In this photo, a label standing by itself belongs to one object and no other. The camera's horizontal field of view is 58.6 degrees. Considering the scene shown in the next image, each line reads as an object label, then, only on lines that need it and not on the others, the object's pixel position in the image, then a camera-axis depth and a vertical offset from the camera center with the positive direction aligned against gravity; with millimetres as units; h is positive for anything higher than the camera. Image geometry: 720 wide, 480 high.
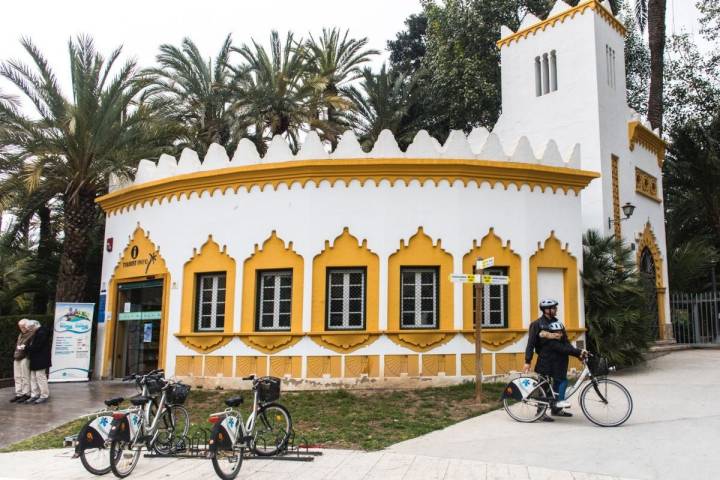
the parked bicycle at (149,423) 6848 -1250
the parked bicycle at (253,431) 6516 -1240
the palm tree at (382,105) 25594 +8531
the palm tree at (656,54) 21375 +9113
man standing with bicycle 9008 -459
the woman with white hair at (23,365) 12219 -987
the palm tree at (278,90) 23547 +8363
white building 12625 +1290
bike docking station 7320 -1589
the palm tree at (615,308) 13516 +276
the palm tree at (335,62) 25938 +10613
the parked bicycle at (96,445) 6797 -1376
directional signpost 10625 +633
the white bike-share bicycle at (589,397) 8461 -1043
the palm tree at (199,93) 23562 +8192
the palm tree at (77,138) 16094 +4449
